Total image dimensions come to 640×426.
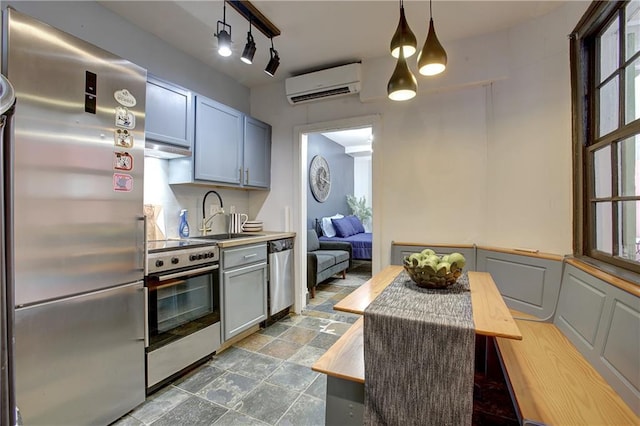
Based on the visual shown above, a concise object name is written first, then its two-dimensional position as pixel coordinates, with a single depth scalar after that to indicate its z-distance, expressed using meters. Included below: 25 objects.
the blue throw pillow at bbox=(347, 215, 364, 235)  6.41
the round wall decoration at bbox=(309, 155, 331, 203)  5.36
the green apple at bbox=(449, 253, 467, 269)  1.45
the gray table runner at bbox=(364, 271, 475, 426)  1.06
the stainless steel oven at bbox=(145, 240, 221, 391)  1.89
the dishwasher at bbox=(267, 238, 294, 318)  3.04
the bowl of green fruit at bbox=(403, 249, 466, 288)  1.42
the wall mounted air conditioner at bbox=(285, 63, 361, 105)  2.99
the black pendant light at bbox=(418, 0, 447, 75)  1.47
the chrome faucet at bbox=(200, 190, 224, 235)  3.00
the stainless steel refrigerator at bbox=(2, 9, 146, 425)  1.33
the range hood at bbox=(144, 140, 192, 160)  2.22
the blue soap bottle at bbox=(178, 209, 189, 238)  2.76
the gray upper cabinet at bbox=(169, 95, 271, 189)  2.60
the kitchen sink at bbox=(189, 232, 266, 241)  2.81
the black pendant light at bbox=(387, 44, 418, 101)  1.53
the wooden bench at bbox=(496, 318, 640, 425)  1.09
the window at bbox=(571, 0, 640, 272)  1.61
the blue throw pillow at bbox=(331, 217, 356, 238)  5.78
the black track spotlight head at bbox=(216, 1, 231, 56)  2.08
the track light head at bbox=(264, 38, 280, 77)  2.53
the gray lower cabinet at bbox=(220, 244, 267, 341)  2.47
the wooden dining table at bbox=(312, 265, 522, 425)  1.09
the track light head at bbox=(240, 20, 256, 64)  2.25
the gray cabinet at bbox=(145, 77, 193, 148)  2.17
